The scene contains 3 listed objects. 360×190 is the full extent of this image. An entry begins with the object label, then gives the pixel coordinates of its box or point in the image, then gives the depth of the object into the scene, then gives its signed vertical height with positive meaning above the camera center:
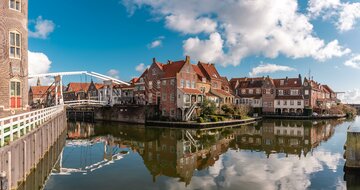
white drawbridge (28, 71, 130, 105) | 50.11 +4.25
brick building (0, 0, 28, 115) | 24.70 +3.90
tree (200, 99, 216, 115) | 53.69 -2.01
